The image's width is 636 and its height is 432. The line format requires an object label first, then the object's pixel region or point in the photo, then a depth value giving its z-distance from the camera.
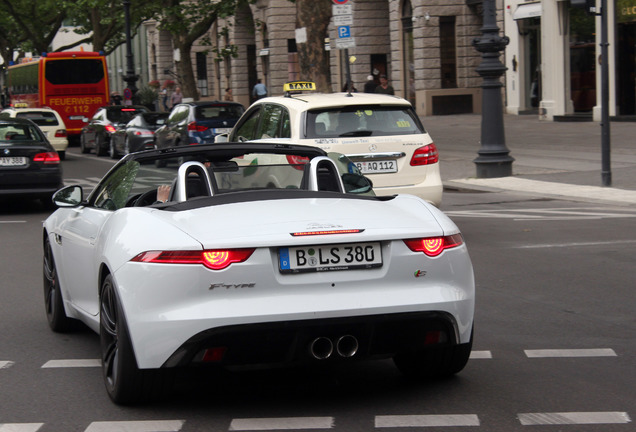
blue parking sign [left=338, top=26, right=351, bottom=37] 21.25
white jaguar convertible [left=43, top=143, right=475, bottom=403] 4.96
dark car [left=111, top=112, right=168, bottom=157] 28.75
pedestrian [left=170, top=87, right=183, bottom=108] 43.44
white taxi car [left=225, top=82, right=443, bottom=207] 12.25
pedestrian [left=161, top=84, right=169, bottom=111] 56.92
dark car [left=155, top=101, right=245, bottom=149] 23.62
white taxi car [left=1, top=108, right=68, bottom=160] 30.44
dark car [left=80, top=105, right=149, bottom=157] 32.06
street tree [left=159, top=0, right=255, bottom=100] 38.03
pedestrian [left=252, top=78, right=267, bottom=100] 40.75
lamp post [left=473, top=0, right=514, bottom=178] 19.48
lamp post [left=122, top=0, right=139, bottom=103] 43.66
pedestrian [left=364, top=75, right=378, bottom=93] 31.93
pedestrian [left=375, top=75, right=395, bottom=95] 30.80
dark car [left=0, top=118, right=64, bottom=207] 17.06
